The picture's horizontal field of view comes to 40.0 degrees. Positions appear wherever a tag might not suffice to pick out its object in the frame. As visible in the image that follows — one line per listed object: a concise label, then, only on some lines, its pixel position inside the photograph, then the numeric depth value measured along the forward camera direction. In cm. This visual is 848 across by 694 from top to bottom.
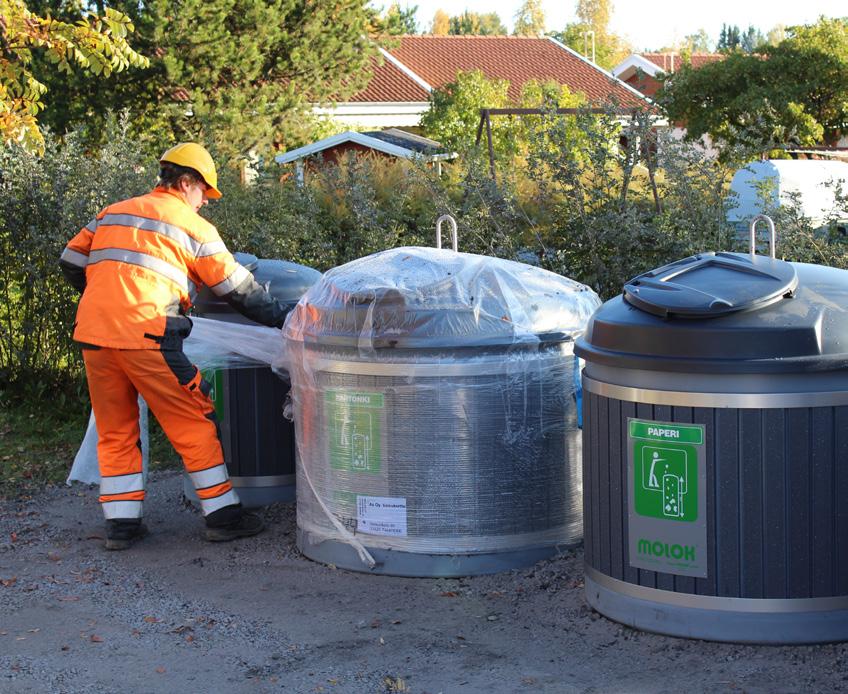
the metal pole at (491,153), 744
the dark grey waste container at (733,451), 349
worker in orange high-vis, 498
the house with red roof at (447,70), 3569
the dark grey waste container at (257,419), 556
